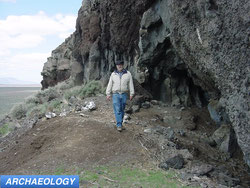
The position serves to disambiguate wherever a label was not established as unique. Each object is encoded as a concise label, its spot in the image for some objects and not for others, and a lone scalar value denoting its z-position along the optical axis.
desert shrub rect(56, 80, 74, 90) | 20.34
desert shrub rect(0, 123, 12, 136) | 12.46
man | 7.70
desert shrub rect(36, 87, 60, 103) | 17.59
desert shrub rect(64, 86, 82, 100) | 14.96
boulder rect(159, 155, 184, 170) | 6.30
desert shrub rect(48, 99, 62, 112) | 12.09
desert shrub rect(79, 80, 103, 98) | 13.74
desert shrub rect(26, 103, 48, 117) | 13.73
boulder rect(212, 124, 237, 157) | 8.61
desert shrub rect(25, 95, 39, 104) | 19.19
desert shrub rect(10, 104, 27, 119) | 16.80
